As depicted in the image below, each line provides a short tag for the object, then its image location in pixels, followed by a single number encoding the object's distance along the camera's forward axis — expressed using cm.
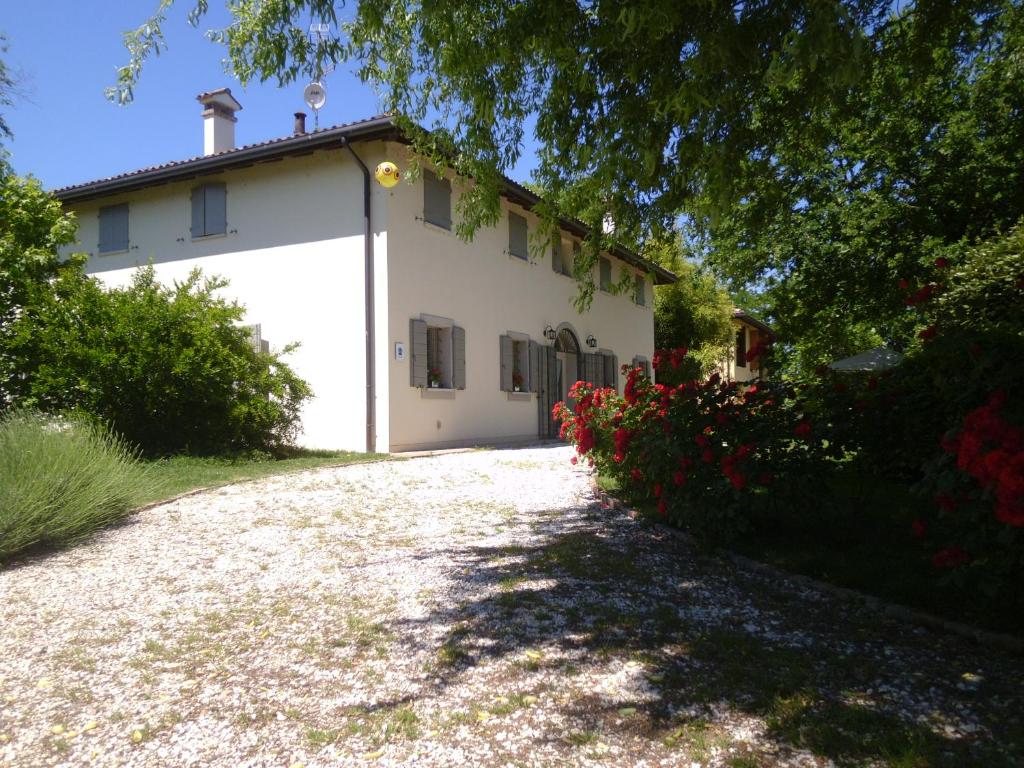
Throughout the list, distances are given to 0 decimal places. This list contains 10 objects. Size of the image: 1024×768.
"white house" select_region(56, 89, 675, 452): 1238
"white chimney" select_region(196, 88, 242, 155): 1572
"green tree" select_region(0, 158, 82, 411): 1064
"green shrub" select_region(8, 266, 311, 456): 1009
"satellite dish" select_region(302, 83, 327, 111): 1353
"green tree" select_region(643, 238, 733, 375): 2791
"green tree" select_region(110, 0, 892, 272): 493
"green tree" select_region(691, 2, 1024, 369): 1102
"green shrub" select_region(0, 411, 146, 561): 564
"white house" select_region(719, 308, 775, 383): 3050
